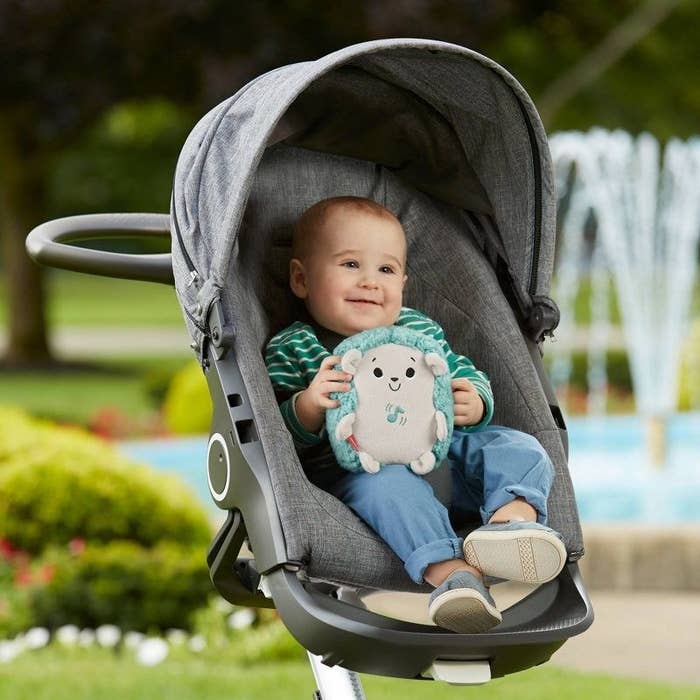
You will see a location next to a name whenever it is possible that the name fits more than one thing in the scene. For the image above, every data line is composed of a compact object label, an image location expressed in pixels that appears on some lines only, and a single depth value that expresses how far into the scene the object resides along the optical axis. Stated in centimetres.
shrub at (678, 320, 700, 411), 2308
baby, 443
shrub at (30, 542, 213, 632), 1002
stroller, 437
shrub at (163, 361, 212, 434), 2077
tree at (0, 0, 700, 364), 2171
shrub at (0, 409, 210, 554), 1065
